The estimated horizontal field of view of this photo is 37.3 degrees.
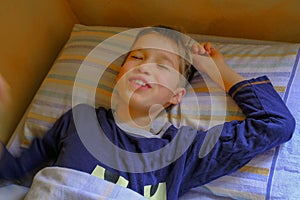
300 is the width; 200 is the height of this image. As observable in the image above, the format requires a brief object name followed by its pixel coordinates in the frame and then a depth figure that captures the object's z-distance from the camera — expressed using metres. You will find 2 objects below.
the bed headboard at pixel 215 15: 1.21
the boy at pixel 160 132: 0.98
